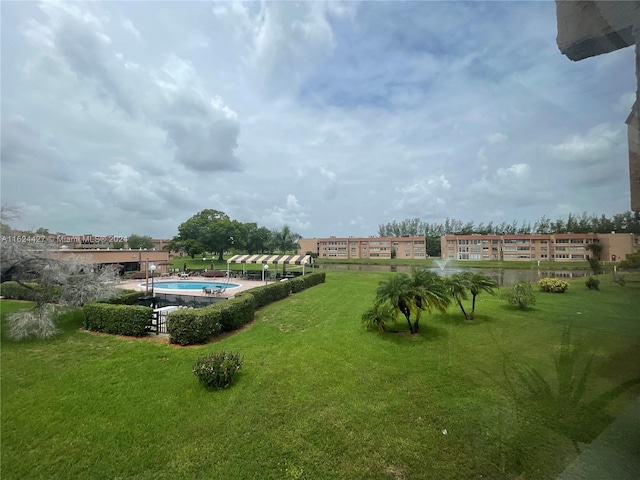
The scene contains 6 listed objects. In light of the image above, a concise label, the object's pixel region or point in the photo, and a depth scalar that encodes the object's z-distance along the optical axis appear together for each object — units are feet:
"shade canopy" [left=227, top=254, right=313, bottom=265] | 58.42
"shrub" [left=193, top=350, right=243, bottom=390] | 12.10
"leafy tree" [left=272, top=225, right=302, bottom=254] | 122.42
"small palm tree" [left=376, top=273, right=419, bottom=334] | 16.26
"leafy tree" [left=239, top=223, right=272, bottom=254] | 127.54
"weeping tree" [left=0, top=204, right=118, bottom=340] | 18.06
